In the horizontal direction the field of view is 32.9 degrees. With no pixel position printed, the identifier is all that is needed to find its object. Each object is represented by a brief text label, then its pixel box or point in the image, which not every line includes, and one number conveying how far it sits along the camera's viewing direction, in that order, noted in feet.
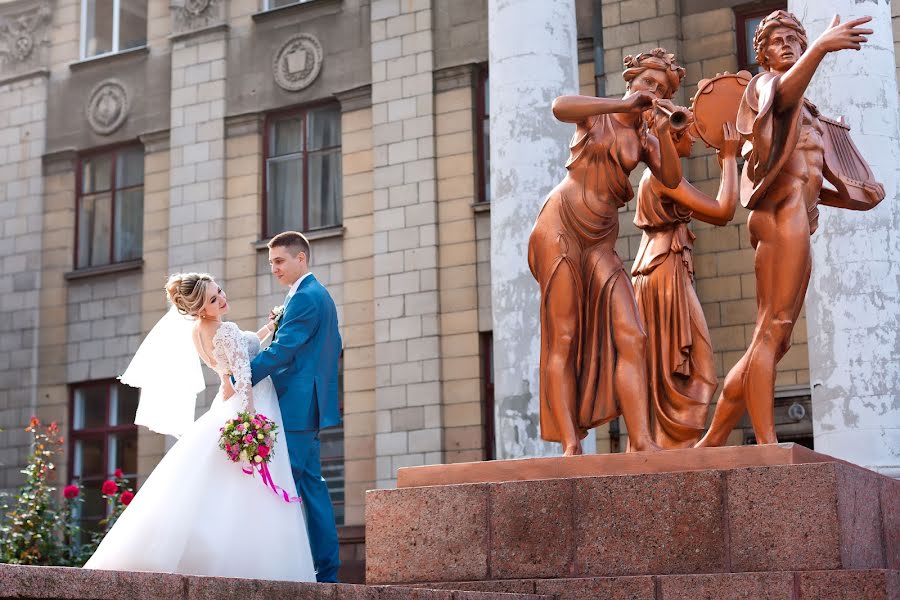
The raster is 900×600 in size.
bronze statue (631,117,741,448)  27.02
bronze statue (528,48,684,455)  26.02
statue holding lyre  25.45
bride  23.98
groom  27.50
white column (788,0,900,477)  40.09
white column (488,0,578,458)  46.60
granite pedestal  22.53
